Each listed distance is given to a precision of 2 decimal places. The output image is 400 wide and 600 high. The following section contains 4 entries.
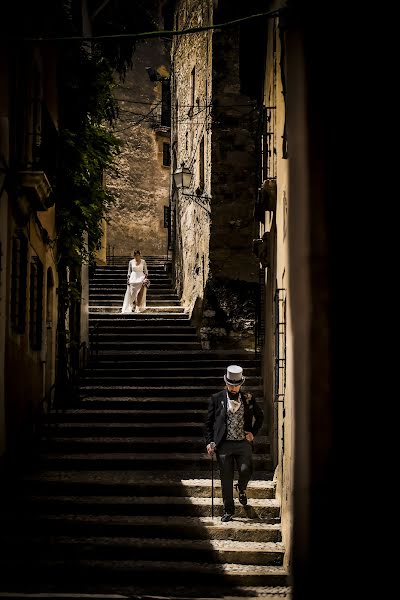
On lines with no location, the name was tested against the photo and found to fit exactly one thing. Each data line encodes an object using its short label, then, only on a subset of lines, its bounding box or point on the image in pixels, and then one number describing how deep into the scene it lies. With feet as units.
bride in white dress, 68.23
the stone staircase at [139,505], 30.17
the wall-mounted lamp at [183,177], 67.62
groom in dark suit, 34.63
